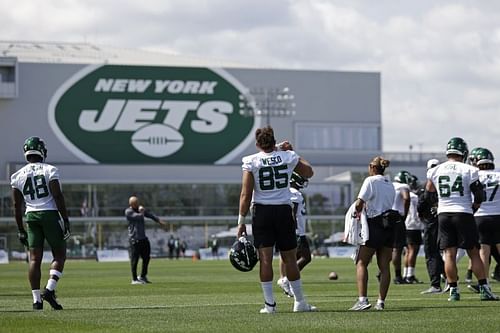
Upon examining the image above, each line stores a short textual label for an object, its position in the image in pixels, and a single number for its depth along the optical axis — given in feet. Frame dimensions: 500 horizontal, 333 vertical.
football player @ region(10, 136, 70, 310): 51.21
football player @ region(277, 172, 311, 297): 60.28
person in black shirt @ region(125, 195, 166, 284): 87.92
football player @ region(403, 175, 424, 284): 78.12
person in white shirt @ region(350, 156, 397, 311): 49.19
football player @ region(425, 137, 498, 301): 51.37
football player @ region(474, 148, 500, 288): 60.18
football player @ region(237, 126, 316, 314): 46.65
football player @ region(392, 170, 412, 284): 68.54
